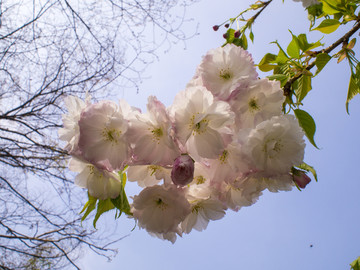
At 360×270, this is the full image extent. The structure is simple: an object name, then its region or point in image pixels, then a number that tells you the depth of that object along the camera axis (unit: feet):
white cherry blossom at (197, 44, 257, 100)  1.54
